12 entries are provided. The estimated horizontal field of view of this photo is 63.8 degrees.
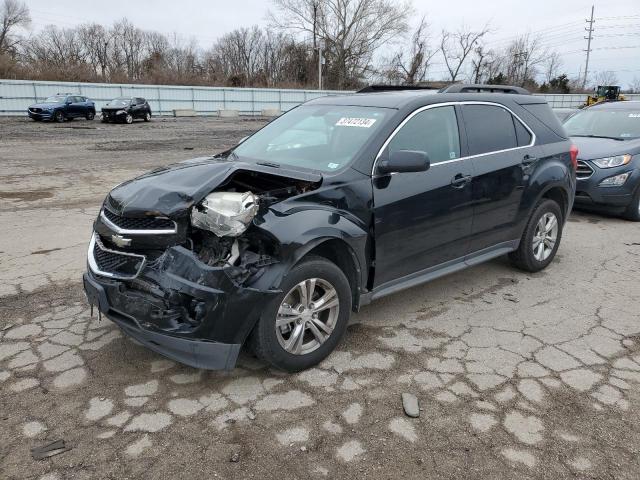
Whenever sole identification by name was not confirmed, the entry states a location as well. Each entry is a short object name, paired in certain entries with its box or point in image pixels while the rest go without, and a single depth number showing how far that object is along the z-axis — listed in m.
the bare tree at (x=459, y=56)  61.84
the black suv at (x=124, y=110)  28.23
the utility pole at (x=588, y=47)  63.31
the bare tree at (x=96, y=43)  62.12
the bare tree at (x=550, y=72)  66.00
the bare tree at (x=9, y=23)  57.17
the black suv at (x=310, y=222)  3.00
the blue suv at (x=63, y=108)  26.94
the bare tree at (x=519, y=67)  64.06
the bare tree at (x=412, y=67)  60.88
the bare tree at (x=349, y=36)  59.69
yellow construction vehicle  40.19
